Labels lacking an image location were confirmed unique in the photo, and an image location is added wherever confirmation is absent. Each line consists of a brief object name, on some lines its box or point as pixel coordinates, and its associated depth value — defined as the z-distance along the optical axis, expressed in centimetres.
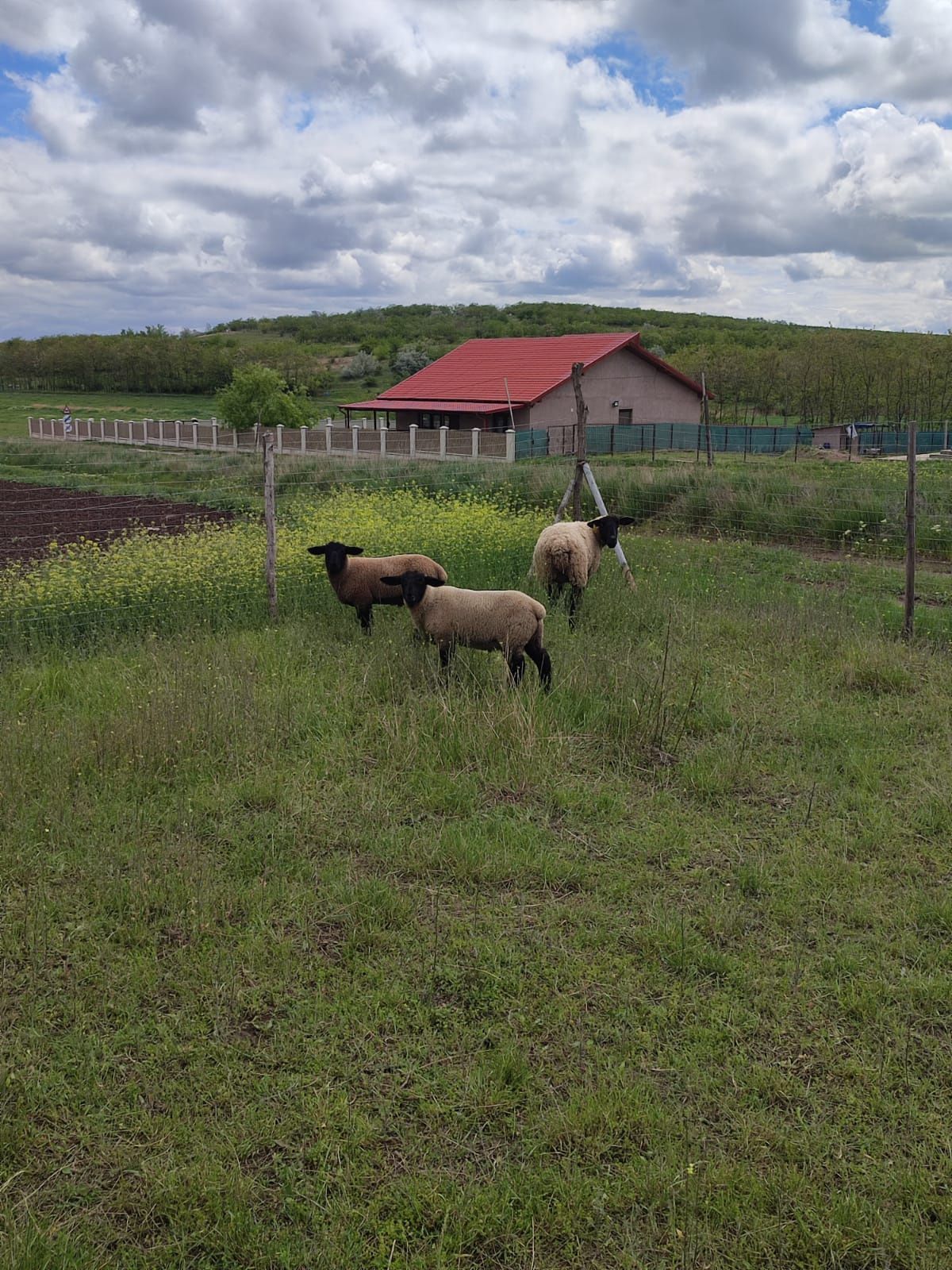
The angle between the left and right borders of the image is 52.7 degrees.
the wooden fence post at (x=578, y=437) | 1223
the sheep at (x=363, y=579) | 919
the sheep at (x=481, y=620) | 750
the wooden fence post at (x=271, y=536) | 946
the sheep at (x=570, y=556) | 973
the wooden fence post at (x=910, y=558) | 895
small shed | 4034
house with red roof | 3794
